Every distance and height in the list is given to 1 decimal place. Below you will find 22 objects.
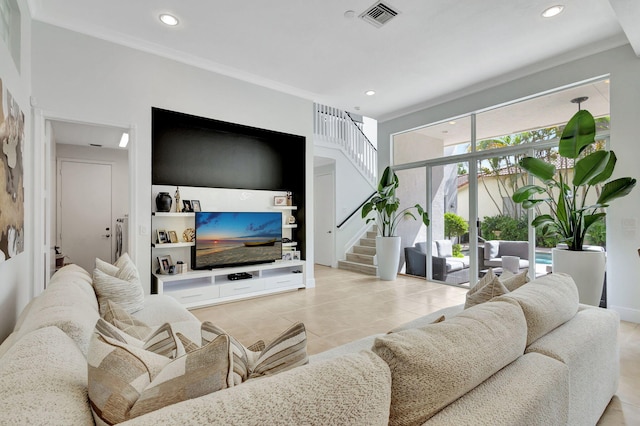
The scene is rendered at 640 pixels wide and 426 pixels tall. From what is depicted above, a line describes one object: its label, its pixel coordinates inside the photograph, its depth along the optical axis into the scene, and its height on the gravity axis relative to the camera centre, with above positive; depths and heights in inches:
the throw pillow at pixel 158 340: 40.0 -17.1
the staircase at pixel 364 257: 261.2 -38.9
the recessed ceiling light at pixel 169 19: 124.6 +78.1
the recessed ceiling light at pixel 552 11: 119.3 +77.7
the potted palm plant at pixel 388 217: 231.5 -3.8
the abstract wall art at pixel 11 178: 74.0 +9.4
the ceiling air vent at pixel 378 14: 119.1 +77.7
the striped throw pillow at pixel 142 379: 28.2 -15.9
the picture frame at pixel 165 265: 156.2 -26.3
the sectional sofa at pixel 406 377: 25.7 -17.0
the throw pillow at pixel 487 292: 67.0 -17.3
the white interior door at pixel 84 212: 233.1 +0.8
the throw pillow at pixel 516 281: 74.9 -16.7
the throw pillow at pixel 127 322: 59.4 -22.7
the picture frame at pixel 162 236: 157.5 -11.7
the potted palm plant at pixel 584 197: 125.1 +6.0
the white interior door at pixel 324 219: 297.6 -6.4
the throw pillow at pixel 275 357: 36.4 -17.4
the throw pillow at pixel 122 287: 89.7 -22.0
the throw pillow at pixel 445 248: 220.7 -25.2
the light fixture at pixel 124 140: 198.0 +49.3
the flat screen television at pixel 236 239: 165.8 -14.7
